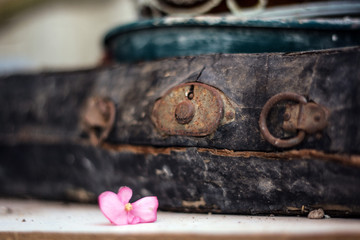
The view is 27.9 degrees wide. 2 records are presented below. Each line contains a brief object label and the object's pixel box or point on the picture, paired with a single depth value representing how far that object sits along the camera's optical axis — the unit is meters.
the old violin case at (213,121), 0.40
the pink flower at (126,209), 0.41
